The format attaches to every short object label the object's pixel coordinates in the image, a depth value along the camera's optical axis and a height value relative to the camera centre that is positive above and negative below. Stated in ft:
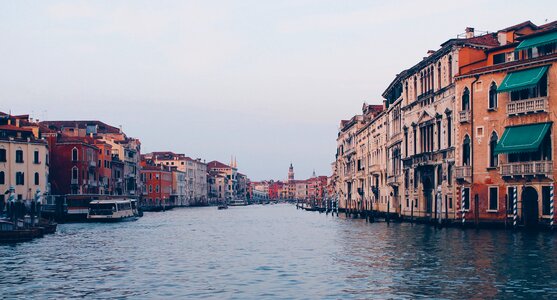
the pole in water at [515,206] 117.95 -5.21
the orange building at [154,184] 421.59 -4.11
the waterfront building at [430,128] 139.44 +10.82
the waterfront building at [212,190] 634.35 -11.73
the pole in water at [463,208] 128.16 -5.96
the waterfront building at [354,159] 253.03 +7.03
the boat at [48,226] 138.51 -9.58
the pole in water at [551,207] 115.34 -5.20
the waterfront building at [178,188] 474.90 -7.88
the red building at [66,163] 245.04 +5.14
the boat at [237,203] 615.32 -23.12
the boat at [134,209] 237.08 -10.82
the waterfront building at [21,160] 209.05 +5.33
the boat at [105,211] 200.23 -9.62
